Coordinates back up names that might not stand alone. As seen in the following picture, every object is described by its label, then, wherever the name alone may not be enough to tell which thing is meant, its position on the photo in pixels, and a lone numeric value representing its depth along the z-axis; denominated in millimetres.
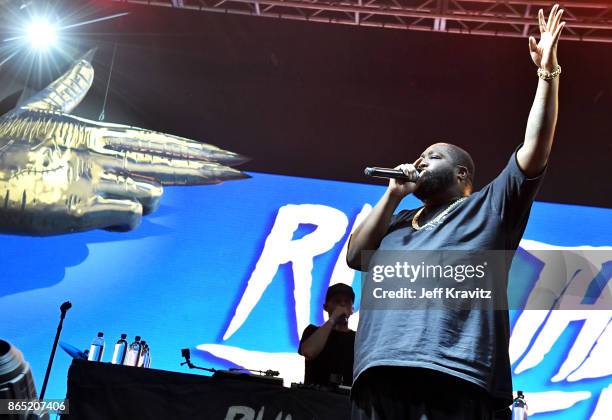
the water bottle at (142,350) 3688
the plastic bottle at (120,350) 3822
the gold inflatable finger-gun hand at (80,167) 4527
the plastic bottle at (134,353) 3615
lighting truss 4340
